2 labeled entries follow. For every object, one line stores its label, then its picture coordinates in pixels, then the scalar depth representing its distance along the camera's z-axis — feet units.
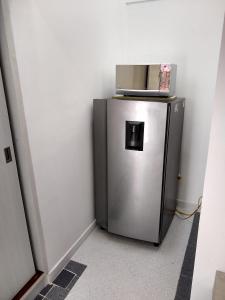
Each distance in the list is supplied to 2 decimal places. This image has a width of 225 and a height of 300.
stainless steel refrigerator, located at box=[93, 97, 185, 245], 5.65
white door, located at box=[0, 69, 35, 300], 4.23
